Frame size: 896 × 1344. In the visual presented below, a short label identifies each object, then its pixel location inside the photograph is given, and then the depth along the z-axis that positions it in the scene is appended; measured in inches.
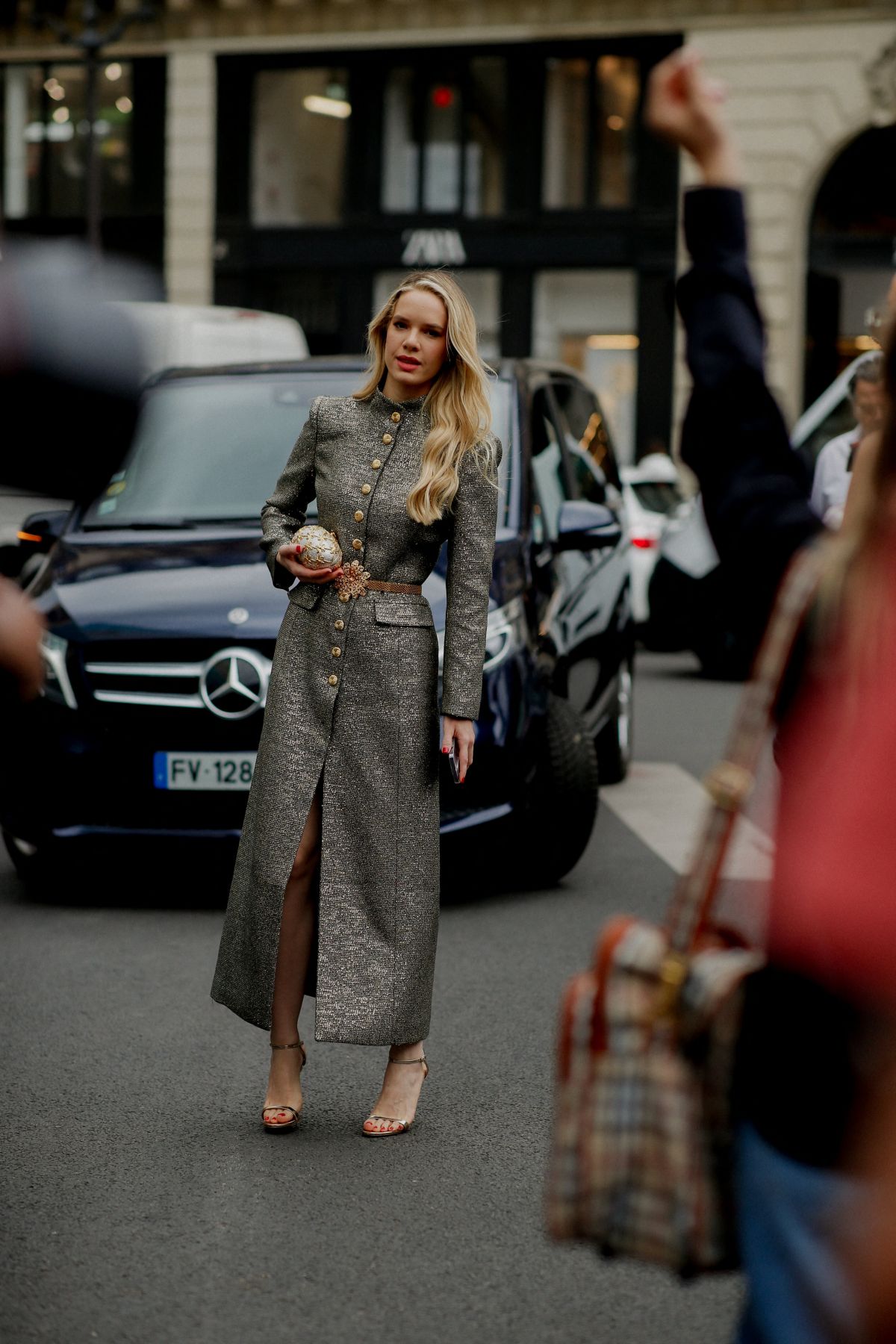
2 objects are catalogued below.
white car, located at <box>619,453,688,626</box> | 645.3
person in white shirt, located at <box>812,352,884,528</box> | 228.5
